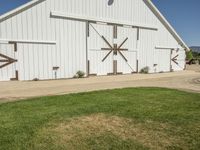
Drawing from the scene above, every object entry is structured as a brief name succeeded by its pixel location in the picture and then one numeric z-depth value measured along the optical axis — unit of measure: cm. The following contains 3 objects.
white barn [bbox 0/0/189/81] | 948
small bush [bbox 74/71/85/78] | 1108
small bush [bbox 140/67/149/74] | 1386
